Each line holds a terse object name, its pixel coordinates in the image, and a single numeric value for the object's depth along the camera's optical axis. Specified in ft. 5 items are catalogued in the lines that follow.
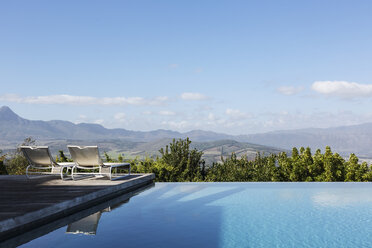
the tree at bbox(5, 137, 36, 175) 40.70
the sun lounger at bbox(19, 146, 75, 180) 23.48
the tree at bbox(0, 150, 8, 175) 34.49
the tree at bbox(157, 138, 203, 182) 35.27
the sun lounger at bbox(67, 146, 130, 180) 23.50
